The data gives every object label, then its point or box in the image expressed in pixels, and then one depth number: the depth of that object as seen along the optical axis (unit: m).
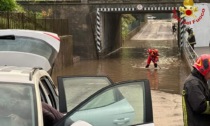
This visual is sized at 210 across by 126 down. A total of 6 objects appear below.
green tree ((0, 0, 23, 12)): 19.95
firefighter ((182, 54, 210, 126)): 4.28
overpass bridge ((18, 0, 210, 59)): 29.16
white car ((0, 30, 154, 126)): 3.44
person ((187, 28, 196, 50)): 24.34
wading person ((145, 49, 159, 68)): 21.08
